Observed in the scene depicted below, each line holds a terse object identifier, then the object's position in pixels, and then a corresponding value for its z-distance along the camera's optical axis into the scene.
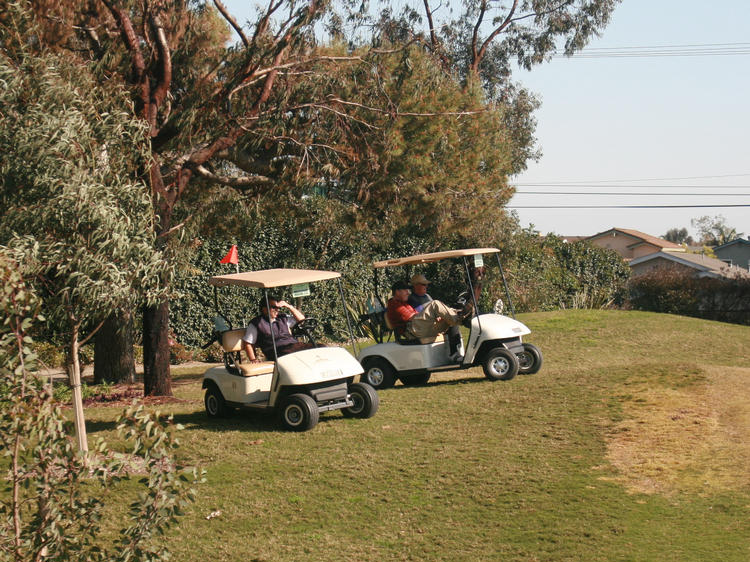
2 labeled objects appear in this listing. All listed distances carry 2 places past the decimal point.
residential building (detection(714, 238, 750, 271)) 60.44
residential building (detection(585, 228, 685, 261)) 72.50
